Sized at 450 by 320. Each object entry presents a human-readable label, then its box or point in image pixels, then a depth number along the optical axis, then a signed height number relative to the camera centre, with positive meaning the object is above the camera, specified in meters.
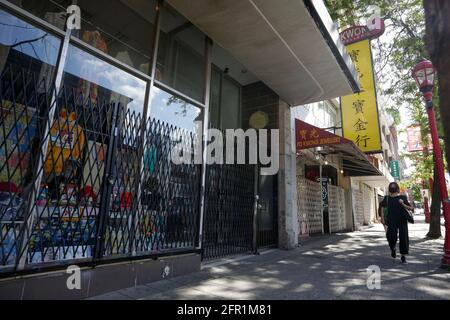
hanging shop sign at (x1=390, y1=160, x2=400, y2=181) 35.07 +6.23
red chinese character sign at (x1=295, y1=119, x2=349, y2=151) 8.46 +2.46
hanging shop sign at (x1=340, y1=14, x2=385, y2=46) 10.88 +7.29
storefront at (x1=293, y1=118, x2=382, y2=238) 9.22 +1.81
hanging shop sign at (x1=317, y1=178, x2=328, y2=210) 13.68 +1.21
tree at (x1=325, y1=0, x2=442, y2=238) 10.24 +6.97
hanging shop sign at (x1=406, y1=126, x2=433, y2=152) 20.93 +6.04
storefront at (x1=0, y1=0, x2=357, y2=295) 3.39 +1.14
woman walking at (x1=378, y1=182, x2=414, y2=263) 6.26 +0.01
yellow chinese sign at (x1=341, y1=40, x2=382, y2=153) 11.31 +4.42
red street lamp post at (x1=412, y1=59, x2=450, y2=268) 5.99 +2.43
